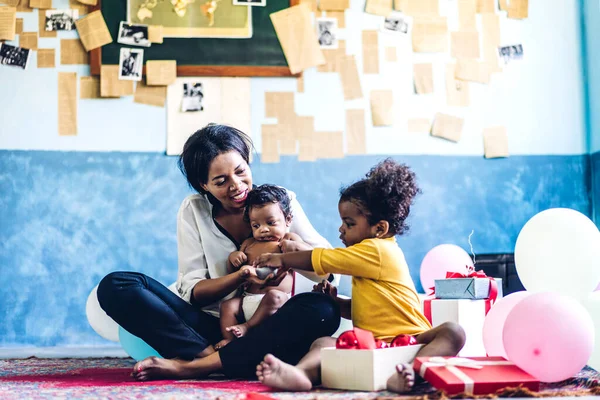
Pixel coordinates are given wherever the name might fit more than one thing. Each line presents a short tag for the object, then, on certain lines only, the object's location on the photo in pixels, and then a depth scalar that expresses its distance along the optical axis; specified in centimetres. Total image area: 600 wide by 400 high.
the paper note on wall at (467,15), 310
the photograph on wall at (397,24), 306
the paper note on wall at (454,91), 307
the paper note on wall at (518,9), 312
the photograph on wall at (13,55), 291
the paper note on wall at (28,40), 292
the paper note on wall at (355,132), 301
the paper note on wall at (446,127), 304
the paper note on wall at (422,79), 306
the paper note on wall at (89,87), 292
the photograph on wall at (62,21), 292
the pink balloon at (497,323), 180
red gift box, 139
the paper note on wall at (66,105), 291
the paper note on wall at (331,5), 302
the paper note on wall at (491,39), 310
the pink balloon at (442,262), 258
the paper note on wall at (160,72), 292
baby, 176
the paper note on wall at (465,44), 309
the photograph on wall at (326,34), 302
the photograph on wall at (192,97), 294
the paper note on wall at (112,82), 292
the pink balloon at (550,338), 145
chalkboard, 293
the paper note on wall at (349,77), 303
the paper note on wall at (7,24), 291
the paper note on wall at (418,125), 304
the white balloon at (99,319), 219
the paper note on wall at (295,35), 298
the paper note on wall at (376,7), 304
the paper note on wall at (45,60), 292
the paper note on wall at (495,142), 306
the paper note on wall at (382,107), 302
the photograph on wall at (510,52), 311
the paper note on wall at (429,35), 307
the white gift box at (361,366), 149
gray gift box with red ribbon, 201
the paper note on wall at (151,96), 294
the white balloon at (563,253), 192
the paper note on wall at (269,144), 298
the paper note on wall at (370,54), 304
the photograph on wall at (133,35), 293
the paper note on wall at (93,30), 291
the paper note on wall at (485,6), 311
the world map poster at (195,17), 294
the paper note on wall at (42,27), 292
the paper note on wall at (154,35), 293
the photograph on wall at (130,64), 293
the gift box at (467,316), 198
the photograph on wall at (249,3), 297
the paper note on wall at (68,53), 293
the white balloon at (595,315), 179
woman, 167
